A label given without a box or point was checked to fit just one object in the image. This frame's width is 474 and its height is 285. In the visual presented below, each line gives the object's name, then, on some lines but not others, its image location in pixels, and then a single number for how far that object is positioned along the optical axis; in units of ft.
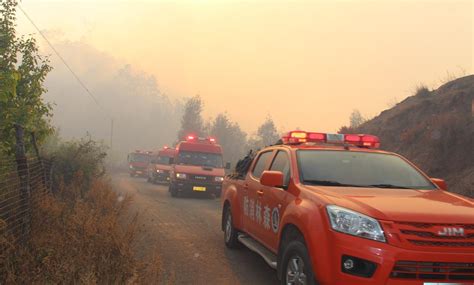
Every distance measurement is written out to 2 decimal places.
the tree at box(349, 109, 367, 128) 222.48
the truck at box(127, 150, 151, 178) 131.75
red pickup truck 11.68
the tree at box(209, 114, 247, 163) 233.12
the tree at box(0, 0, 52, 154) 26.78
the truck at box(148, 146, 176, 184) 94.79
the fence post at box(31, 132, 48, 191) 27.84
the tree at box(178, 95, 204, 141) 231.30
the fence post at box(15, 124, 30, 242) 19.97
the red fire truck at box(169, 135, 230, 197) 58.75
